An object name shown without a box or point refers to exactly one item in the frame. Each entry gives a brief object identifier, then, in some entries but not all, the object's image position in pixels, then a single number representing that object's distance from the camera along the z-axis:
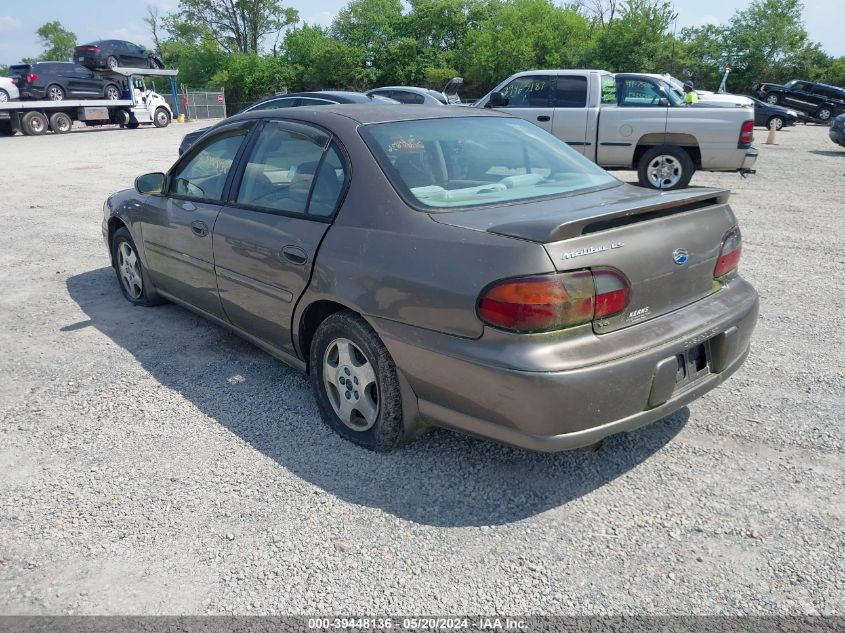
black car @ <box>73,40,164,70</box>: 28.23
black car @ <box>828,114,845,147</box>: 16.45
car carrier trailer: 25.62
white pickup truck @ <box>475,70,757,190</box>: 10.20
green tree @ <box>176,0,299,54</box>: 66.94
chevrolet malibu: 2.62
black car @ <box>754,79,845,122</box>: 29.12
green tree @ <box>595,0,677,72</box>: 37.81
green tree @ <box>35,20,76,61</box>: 91.88
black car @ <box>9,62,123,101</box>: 26.55
